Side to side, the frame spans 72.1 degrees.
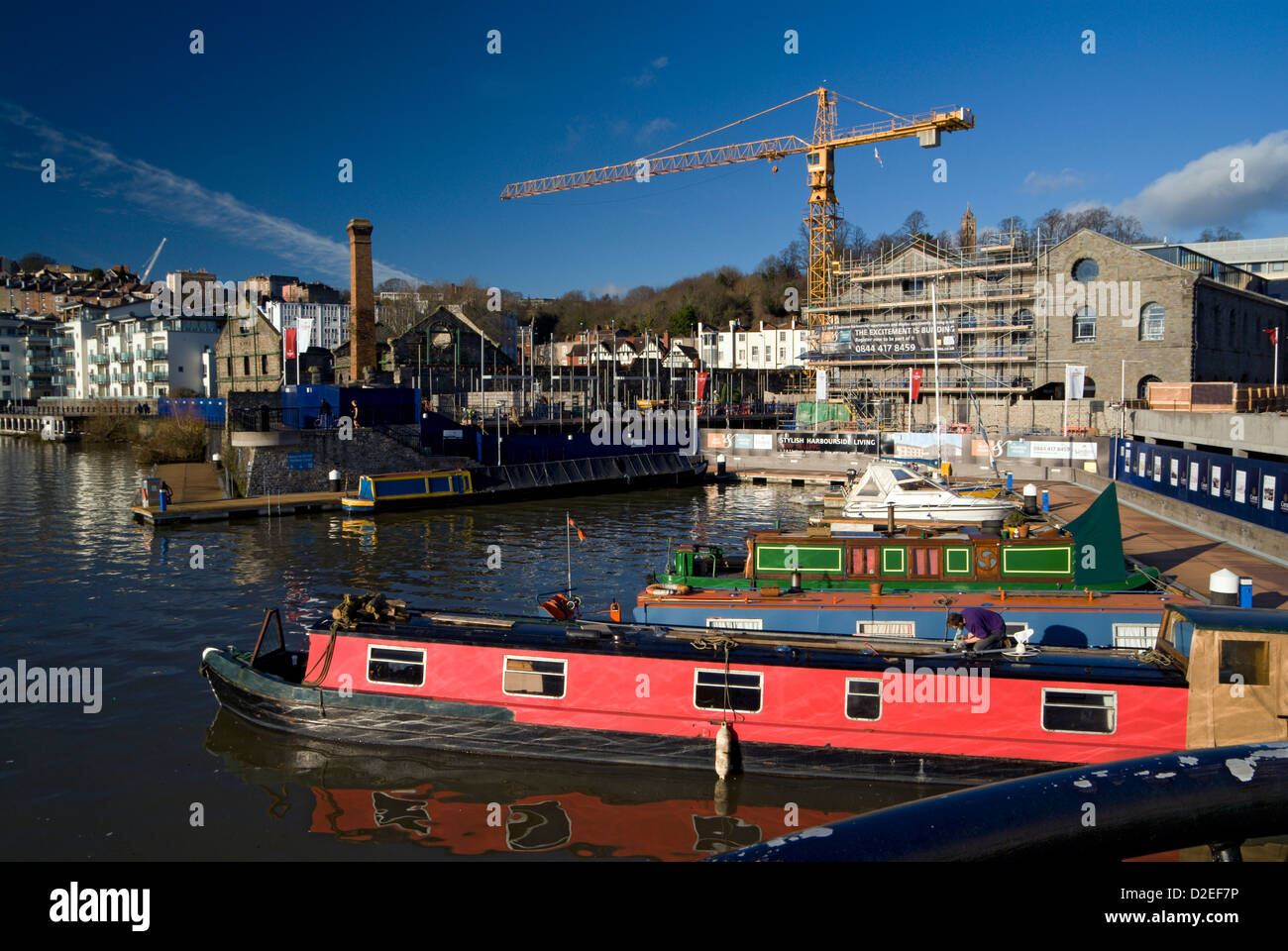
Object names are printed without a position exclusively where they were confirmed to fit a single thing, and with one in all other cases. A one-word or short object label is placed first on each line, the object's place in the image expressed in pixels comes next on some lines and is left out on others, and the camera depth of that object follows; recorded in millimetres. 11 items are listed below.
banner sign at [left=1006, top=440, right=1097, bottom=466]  52125
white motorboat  27625
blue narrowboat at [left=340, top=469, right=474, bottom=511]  44156
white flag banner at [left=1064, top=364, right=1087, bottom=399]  56188
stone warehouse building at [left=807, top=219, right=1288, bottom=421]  66688
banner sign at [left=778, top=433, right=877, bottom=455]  63750
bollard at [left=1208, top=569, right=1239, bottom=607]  17141
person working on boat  14586
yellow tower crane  88688
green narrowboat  19016
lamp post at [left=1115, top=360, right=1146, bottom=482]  55281
